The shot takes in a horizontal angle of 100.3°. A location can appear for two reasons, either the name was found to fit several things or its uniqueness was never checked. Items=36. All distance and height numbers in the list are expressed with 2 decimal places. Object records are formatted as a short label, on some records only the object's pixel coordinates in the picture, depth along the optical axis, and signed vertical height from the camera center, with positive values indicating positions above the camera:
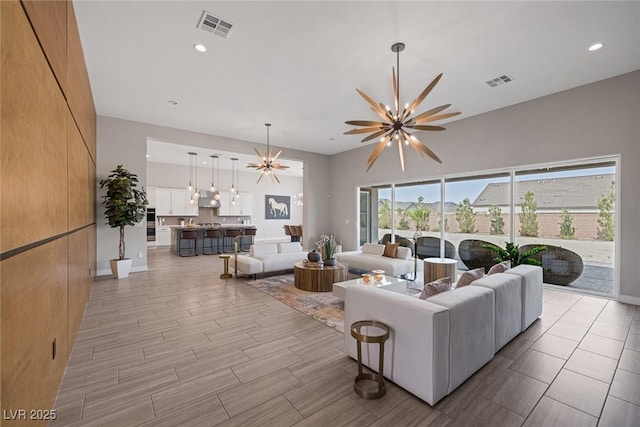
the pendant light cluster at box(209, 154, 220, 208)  11.94 +1.50
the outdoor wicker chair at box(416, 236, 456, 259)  6.54 -0.87
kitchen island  9.18 -0.98
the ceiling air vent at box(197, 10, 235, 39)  2.98 +2.19
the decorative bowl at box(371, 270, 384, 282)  4.11 -0.97
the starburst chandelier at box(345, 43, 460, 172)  3.40 +1.25
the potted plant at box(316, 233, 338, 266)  5.21 -0.75
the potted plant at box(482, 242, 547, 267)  5.15 -0.79
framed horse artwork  14.09 +0.33
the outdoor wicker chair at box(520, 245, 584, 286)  4.87 -0.94
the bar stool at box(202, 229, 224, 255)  9.58 -1.06
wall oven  10.73 -0.52
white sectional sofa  1.99 -0.97
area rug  3.75 -1.46
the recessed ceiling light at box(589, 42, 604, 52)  3.45 +2.21
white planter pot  5.68 -1.18
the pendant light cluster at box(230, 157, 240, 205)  12.13 +1.53
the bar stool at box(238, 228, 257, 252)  10.48 -1.06
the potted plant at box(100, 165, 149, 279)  5.56 +0.15
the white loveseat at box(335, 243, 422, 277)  5.66 -1.06
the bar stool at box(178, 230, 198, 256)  9.03 -0.91
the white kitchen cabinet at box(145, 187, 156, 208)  10.59 +0.66
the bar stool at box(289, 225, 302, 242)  12.23 -0.92
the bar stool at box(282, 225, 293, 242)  12.80 -0.81
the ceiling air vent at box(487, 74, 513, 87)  4.28 +2.20
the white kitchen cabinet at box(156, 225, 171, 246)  11.02 -0.96
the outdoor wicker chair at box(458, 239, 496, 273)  5.87 -0.92
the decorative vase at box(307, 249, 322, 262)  5.29 -0.87
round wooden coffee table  4.93 -1.20
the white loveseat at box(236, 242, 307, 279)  5.77 -1.03
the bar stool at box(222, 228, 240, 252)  10.13 -0.97
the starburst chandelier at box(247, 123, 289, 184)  6.98 +1.25
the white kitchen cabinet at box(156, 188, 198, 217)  10.91 +0.40
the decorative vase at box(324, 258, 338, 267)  5.19 -0.95
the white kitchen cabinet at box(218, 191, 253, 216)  12.45 +0.37
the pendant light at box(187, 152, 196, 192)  10.88 +1.84
